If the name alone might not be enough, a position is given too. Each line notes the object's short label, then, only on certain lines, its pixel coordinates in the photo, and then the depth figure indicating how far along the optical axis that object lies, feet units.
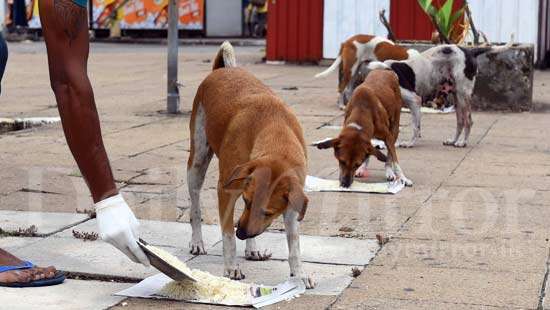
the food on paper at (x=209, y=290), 16.78
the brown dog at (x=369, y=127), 25.71
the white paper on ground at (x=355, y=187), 26.30
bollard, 41.39
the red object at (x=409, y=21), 63.46
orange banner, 97.81
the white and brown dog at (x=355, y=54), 41.37
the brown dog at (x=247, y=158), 16.33
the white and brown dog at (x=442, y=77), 34.19
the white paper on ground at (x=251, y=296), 16.72
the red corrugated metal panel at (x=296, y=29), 65.26
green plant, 45.01
